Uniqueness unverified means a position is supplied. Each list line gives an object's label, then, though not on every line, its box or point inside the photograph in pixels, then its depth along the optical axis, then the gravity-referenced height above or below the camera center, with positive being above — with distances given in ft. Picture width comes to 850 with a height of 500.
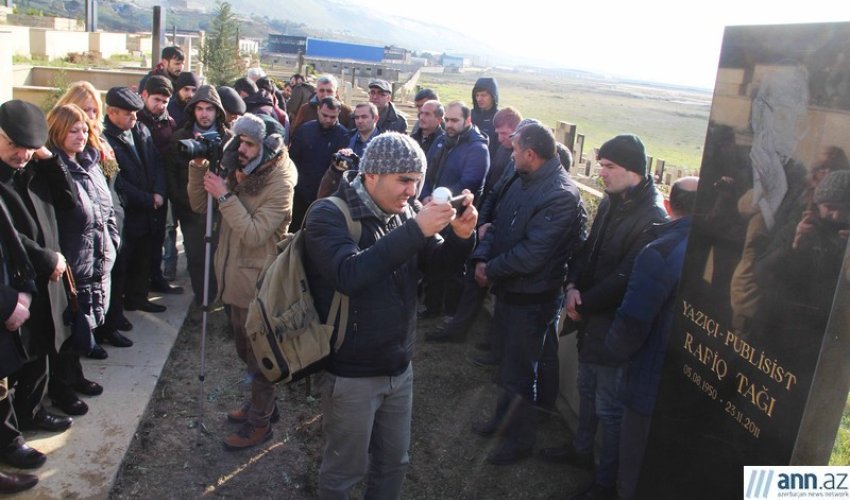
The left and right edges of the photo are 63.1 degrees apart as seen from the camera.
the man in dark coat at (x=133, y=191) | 17.83 -3.68
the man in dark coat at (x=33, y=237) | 11.57 -3.34
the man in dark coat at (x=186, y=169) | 19.53 -3.22
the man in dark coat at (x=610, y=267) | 12.61 -3.03
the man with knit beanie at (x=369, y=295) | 9.68 -3.06
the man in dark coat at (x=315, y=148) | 22.90 -2.49
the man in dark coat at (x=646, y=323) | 10.95 -3.43
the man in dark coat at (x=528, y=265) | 13.60 -3.42
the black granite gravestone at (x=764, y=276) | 6.79 -1.67
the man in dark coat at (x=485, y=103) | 24.31 -0.50
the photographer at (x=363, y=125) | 22.50 -1.58
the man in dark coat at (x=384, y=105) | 26.25 -0.99
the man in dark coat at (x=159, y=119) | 20.25 -1.90
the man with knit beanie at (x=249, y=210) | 13.34 -2.75
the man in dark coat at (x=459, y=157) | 20.34 -2.07
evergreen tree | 95.09 +1.39
